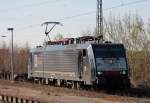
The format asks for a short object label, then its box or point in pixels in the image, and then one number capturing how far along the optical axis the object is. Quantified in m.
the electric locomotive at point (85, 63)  29.31
